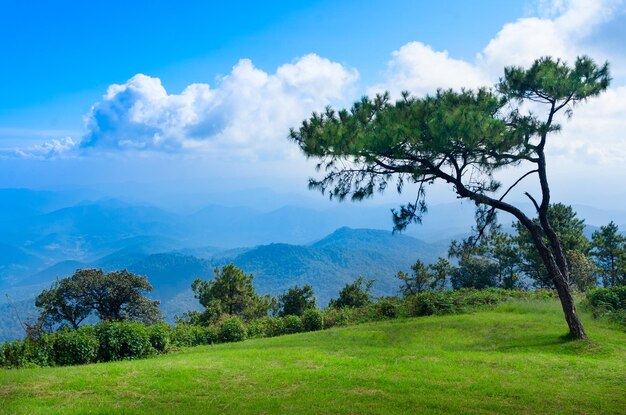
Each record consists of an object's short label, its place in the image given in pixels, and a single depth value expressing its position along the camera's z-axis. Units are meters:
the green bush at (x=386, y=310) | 18.81
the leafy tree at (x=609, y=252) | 35.84
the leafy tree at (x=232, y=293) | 36.69
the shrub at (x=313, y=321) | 18.58
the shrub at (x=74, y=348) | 11.61
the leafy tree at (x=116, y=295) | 31.86
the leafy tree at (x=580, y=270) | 29.67
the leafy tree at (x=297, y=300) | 37.47
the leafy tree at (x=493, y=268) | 40.19
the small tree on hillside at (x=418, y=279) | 36.50
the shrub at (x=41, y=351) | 11.14
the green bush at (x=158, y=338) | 13.59
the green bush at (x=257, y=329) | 18.47
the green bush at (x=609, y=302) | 15.94
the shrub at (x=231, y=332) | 17.20
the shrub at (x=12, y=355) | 10.85
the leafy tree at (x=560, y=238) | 34.59
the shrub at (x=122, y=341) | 12.37
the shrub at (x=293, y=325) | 18.56
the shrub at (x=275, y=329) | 18.48
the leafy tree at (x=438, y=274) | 36.25
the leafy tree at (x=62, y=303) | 31.06
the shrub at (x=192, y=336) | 15.95
